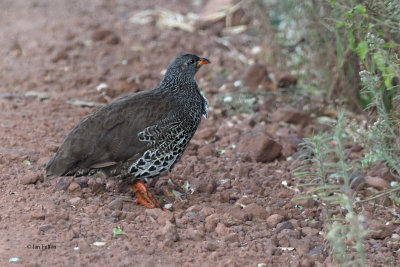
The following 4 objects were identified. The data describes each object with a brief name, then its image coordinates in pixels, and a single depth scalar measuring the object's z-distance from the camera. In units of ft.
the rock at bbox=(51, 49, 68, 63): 64.90
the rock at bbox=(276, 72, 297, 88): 58.39
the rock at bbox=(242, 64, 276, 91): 58.75
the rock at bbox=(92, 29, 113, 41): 70.18
